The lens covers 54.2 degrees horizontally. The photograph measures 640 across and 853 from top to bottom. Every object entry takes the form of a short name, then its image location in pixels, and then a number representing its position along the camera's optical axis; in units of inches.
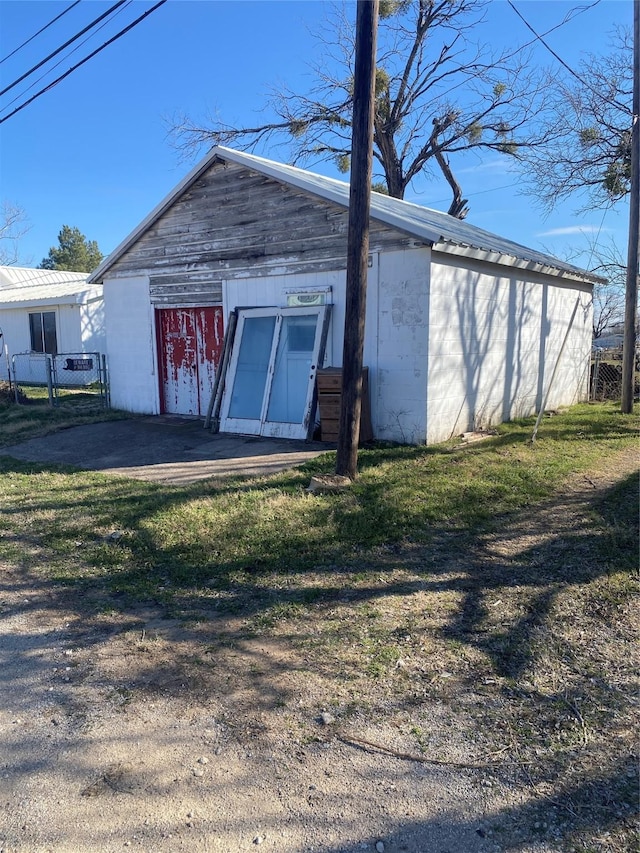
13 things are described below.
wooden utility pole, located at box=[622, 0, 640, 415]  483.8
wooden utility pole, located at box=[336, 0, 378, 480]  254.1
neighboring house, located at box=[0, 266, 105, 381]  785.6
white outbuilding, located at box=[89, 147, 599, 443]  356.2
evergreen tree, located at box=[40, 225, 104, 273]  2047.2
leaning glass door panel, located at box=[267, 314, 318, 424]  385.7
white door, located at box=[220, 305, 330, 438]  381.4
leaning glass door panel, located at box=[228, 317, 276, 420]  405.4
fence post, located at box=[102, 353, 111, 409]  549.4
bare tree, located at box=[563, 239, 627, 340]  837.9
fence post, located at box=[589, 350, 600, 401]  630.7
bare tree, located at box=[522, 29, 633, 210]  647.8
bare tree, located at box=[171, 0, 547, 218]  925.2
